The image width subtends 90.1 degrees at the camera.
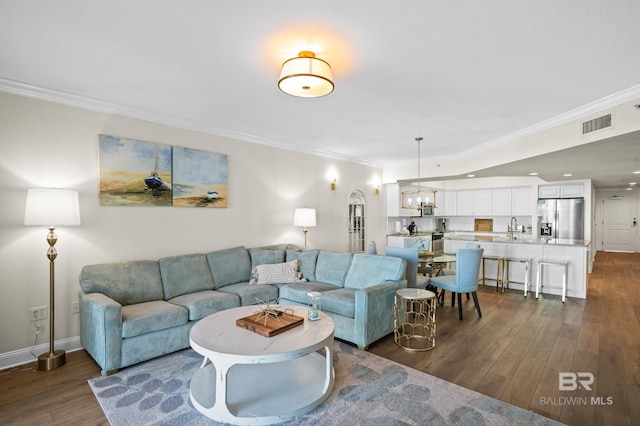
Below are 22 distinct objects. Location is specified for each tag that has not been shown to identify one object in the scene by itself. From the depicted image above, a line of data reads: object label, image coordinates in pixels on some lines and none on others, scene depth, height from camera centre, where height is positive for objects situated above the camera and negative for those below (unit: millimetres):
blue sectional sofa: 2885 -996
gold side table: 3359 -1374
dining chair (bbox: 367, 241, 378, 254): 5270 -662
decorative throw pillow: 4348 -902
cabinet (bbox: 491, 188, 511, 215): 8391 +246
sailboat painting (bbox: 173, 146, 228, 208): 4176 +405
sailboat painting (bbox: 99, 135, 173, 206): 3557 +409
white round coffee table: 2133 -1361
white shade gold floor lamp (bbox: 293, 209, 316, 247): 5289 -142
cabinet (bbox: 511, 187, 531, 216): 8102 +242
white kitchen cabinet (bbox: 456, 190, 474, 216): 9047 +228
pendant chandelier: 6787 +226
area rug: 2150 -1415
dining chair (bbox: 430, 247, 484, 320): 4152 -824
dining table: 4734 -879
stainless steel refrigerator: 7344 -165
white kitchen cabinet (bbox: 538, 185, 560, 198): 7738 +482
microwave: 8159 -63
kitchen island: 5230 -803
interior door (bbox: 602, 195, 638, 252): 10719 -405
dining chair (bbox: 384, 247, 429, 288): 4168 -700
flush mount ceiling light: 2301 +970
